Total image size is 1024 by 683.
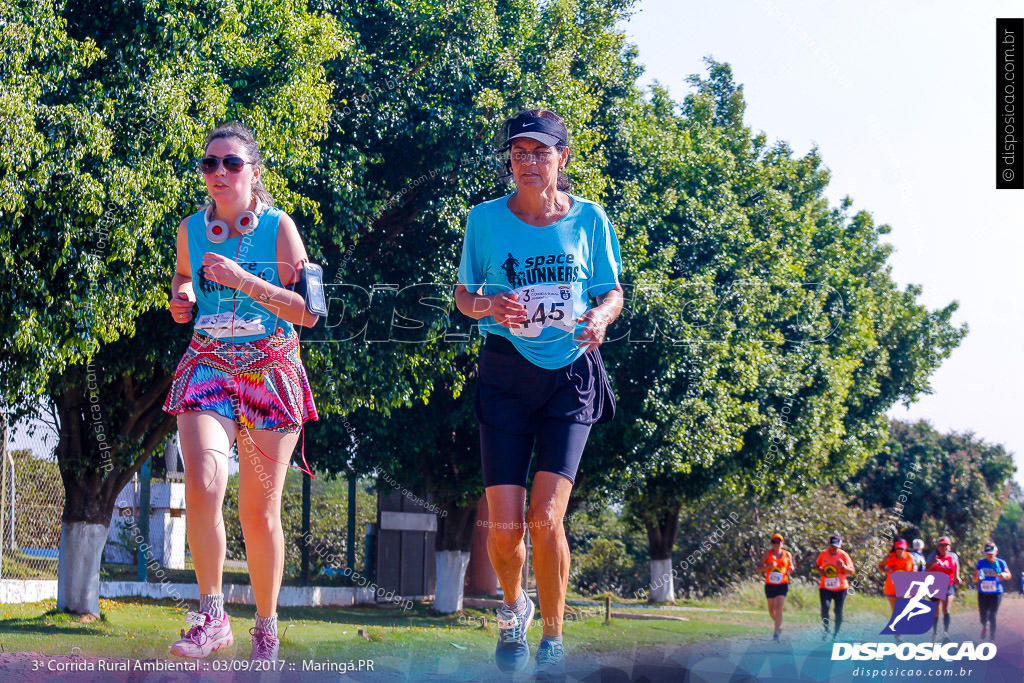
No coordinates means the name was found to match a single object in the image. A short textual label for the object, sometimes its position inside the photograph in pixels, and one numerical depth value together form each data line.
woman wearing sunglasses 4.36
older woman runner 4.45
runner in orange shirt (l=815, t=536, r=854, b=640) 17.00
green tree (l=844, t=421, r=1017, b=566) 40.72
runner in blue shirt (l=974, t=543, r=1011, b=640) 16.53
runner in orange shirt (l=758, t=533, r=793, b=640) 16.91
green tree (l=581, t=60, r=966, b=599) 20.94
